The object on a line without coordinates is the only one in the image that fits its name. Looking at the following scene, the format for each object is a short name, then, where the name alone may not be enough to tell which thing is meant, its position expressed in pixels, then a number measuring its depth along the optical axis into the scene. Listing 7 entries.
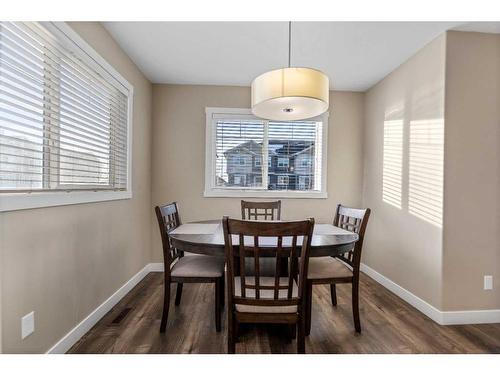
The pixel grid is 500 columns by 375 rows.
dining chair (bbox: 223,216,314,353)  1.50
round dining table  1.79
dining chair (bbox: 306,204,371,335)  2.11
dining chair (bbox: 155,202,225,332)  2.14
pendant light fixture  1.83
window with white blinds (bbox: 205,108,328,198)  3.74
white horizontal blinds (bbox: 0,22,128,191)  1.44
